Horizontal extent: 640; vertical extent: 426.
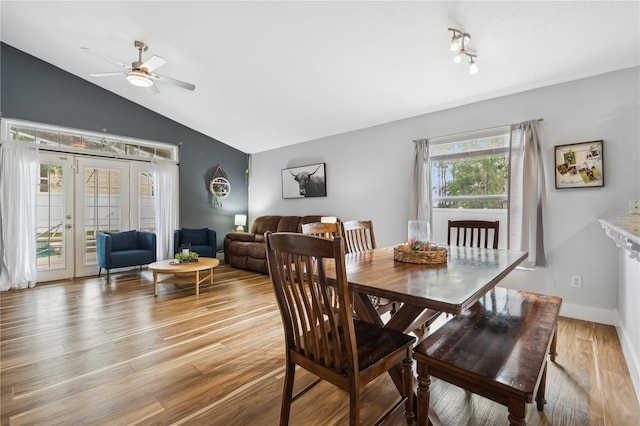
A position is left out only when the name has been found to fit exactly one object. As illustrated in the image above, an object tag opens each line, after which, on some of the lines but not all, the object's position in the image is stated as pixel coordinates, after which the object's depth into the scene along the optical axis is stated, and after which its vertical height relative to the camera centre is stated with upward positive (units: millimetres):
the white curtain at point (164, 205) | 5312 +102
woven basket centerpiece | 1711 -263
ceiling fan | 2977 +1506
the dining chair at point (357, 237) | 2299 -231
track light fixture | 2315 +1403
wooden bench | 1037 -616
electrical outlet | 2834 -704
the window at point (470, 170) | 3330 +491
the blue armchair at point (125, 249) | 4234 -619
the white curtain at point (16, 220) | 3916 -128
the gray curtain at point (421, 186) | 3768 +318
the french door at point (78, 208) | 4348 +45
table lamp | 6203 -230
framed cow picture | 5145 +546
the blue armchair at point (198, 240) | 5086 -541
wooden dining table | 1106 -325
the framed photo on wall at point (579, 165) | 2709 +438
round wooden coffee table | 3580 -731
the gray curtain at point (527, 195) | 2990 +164
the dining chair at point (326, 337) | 1088 -590
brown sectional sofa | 4938 -584
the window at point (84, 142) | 4160 +1140
